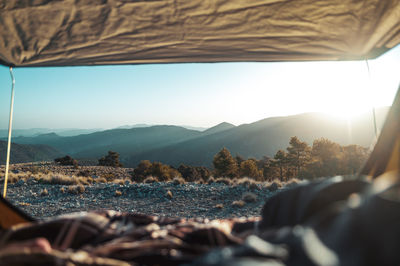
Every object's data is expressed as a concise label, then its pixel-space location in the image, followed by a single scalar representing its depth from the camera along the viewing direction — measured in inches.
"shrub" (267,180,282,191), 329.4
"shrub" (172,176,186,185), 341.4
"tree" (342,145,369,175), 1150.0
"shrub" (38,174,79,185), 400.4
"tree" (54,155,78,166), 1222.9
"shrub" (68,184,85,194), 309.7
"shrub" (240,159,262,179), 1505.9
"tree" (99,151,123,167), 1761.8
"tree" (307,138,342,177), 1187.9
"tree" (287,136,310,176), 1375.5
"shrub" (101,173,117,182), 915.4
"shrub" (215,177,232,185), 390.1
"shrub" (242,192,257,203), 264.2
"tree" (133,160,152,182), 1034.2
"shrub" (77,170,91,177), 827.4
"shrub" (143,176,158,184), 420.1
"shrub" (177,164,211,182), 1197.8
